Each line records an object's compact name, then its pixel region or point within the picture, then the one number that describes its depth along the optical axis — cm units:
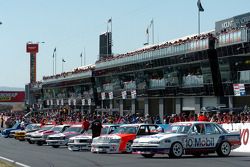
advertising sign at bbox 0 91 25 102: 14004
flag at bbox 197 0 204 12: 5700
